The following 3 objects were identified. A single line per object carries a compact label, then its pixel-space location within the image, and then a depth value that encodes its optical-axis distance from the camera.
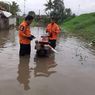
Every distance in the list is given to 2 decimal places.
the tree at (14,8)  18.58
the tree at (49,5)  22.10
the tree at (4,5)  18.17
